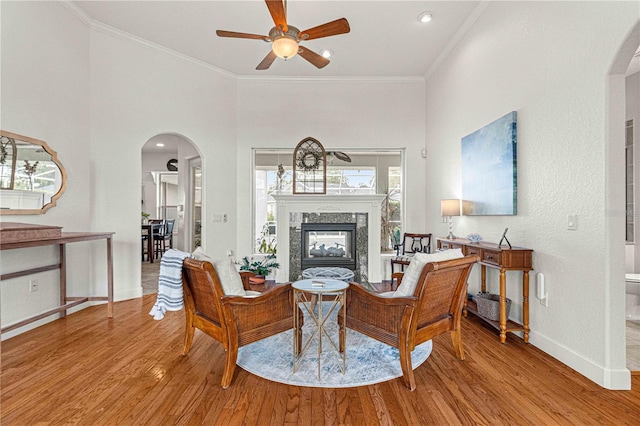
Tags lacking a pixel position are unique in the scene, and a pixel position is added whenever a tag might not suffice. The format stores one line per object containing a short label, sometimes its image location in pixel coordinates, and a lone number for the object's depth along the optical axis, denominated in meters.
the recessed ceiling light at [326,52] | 4.47
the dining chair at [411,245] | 4.92
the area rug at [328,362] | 2.16
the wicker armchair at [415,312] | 2.09
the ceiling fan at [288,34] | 2.70
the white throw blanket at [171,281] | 2.31
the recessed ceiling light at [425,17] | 3.63
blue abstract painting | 2.99
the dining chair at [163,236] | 7.59
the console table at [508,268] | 2.70
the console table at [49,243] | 2.56
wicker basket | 2.91
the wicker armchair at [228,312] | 2.11
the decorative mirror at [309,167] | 5.40
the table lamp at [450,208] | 3.87
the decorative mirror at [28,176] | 2.89
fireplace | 5.15
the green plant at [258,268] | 4.02
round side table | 2.22
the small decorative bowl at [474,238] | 3.29
